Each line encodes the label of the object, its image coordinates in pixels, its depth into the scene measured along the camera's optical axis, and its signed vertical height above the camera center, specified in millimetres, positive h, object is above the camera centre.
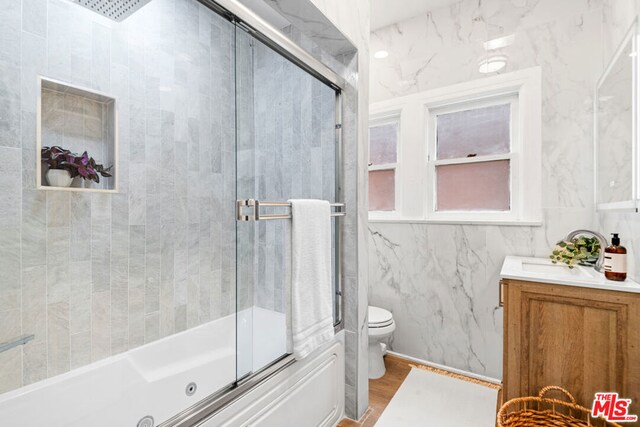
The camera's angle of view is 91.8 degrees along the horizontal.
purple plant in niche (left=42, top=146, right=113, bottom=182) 1467 +245
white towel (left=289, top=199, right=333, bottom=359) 1352 -297
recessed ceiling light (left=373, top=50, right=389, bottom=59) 2627 +1344
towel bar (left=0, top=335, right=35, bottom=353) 1331 -569
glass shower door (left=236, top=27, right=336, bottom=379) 1285 +224
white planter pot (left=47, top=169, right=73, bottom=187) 1464 +170
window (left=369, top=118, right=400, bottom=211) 2676 +423
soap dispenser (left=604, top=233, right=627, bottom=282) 1427 -234
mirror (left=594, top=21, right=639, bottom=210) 1341 +401
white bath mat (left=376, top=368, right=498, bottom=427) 1772 -1193
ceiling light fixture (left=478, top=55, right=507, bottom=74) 2158 +1044
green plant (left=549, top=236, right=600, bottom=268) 1795 -240
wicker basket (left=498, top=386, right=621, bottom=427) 1433 -977
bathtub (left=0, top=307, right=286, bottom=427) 1344 -876
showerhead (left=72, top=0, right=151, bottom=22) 1453 +999
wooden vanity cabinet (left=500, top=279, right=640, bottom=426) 1392 -626
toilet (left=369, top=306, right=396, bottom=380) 2130 -843
